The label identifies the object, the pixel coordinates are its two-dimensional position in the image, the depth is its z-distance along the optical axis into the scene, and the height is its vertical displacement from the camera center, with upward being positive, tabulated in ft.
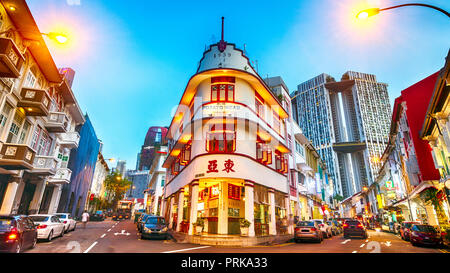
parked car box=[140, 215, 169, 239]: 55.62 -4.22
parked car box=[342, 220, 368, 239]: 68.74 -4.17
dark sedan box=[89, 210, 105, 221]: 137.90 -3.75
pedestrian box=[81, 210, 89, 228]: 79.71 -2.57
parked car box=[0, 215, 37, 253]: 28.12 -3.01
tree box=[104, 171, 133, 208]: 204.13 +21.73
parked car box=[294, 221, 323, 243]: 57.21 -4.55
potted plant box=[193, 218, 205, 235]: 54.24 -2.97
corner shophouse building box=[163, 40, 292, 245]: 55.88 +15.09
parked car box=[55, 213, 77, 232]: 61.19 -3.28
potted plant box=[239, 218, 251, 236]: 53.47 -2.96
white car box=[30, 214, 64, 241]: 44.75 -3.22
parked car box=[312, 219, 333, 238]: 70.59 -4.31
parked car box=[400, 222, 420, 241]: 64.65 -4.28
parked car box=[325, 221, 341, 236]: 82.50 -5.22
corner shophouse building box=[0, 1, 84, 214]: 52.37 +25.33
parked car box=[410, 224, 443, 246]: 50.93 -4.37
